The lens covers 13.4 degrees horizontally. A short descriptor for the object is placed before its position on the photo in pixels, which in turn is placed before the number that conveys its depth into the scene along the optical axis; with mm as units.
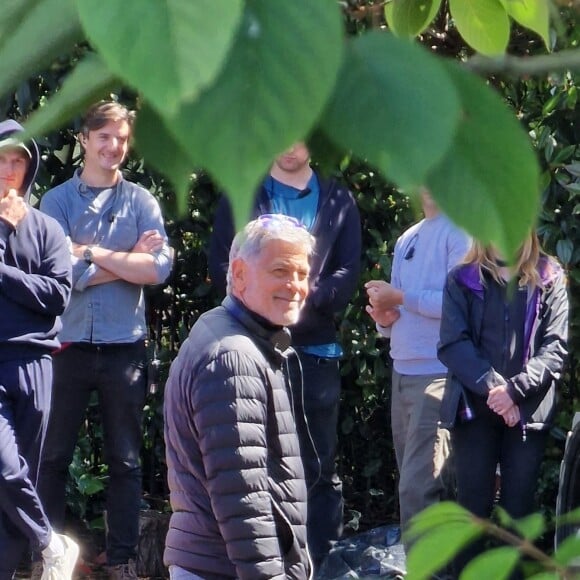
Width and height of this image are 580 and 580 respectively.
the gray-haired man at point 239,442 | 7444
